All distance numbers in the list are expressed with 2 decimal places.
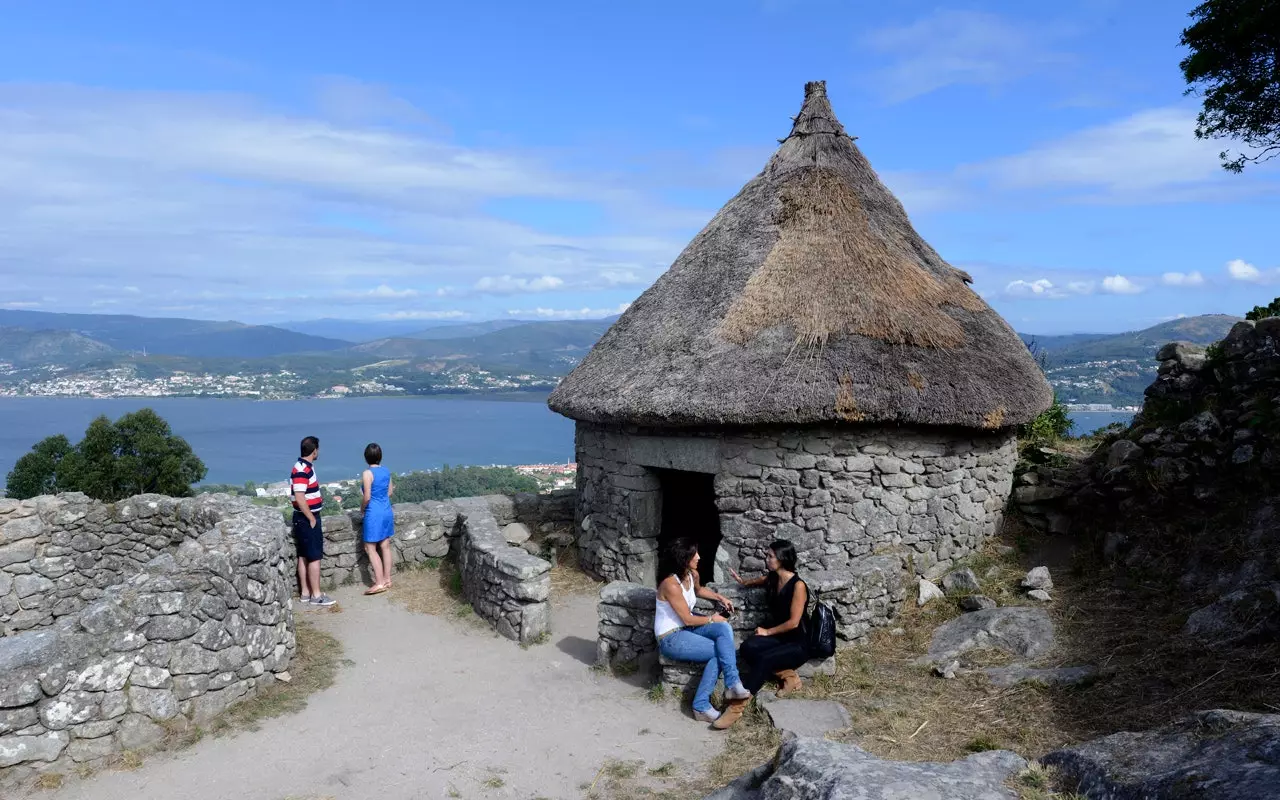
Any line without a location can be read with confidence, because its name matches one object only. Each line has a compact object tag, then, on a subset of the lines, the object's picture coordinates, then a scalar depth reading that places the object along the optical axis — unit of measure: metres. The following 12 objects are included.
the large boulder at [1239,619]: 5.61
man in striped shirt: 8.40
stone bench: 6.47
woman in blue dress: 9.16
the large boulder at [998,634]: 6.85
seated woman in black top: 6.33
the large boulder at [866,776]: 2.98
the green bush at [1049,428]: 11.02
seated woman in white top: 6.11
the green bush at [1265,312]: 9.10
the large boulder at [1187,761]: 2.65
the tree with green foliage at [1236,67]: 10.12
